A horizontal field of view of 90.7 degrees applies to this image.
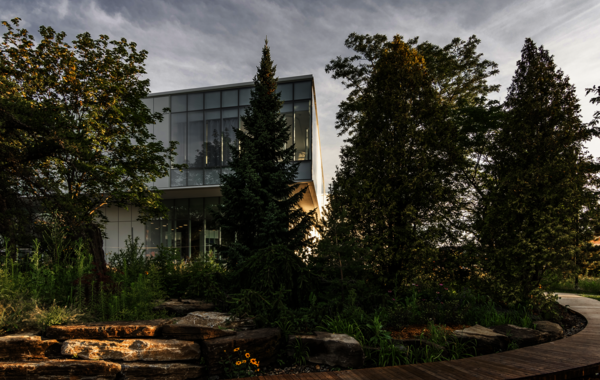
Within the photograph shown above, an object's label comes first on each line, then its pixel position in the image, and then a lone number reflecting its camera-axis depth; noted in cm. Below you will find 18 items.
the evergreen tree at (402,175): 673
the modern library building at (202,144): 1531
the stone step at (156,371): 344
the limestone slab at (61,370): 338
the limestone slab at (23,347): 356
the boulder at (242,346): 364
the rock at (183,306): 515
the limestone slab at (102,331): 378
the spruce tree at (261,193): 730
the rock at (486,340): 423
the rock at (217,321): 430
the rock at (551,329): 470
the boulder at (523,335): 440
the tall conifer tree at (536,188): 595
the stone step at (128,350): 355
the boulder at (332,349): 373
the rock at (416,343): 402
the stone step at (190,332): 394
